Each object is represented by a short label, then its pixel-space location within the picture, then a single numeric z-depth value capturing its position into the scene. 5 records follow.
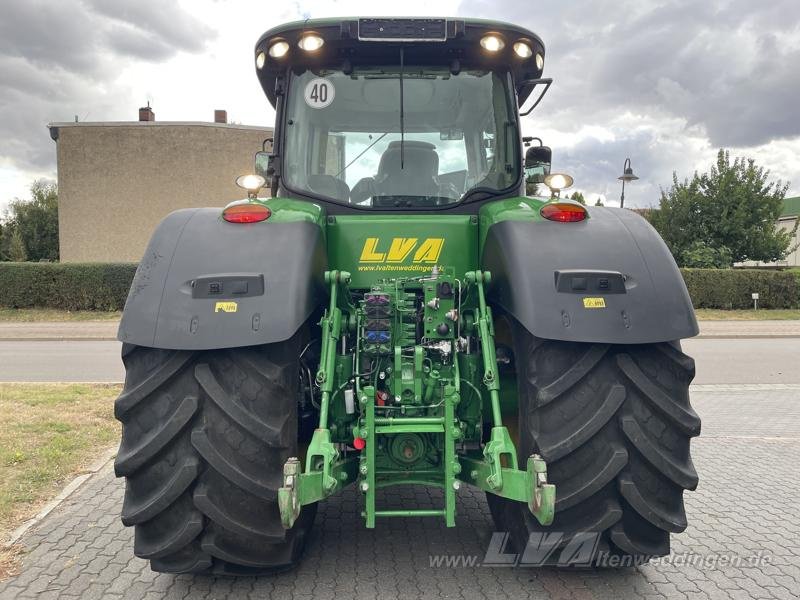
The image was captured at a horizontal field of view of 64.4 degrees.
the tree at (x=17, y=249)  43.56
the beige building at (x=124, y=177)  26.98
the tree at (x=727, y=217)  24.80
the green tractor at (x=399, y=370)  2.71
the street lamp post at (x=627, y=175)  20.78
